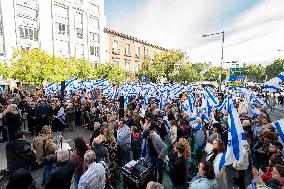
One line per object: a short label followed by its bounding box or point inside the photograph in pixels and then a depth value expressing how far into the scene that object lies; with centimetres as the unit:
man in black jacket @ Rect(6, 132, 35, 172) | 342
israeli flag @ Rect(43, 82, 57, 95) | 1186
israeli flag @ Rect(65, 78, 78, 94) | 1139
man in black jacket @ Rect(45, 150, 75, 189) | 260
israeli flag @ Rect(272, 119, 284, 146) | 335
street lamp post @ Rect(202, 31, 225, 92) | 1290
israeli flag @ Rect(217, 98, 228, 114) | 681
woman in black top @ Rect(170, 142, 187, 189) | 296
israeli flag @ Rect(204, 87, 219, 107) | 661
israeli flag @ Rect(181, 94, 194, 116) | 646
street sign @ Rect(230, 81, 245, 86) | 1150
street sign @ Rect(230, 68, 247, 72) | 1084
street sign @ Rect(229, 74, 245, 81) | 1117
